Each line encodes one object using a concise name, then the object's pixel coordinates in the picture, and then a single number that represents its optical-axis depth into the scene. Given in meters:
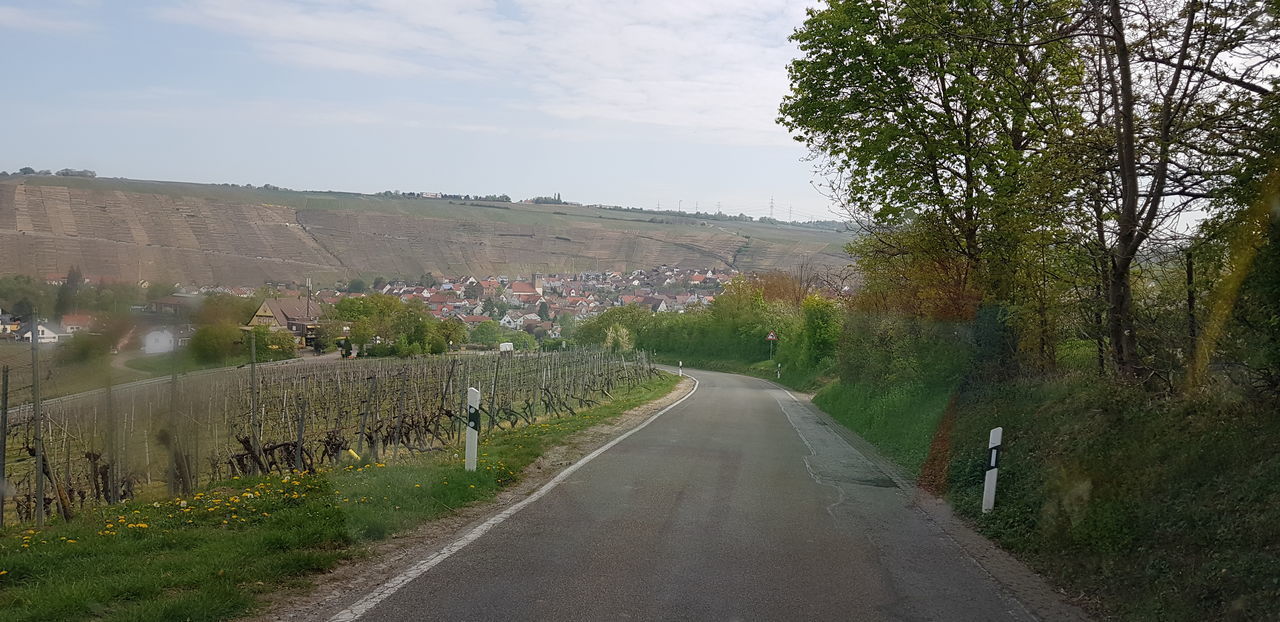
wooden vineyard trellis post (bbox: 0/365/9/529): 10.20
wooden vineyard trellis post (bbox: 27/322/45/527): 10.16
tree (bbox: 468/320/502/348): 47.00
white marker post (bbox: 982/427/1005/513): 9.59
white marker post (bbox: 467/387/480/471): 10.23
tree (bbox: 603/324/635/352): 70.28
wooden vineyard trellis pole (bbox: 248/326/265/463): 13.53
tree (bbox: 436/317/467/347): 41.50
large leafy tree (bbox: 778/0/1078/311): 13.84
